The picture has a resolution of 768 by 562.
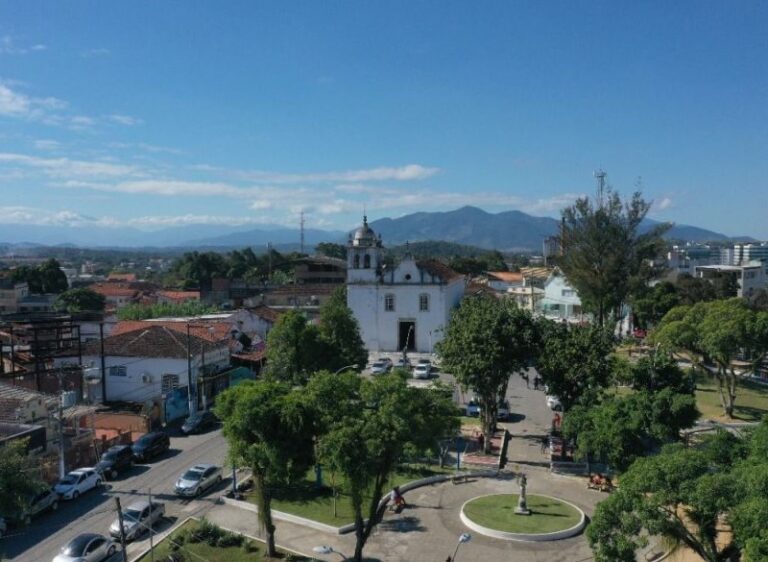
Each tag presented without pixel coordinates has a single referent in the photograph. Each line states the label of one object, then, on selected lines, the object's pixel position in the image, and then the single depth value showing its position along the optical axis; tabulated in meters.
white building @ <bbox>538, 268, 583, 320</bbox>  70.06
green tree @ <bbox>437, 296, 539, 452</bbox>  27.45
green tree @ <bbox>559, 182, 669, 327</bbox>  47.88
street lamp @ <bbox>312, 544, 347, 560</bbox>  18.50
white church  53.25
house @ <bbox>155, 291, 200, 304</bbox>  83.69
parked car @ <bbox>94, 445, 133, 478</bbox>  24.91
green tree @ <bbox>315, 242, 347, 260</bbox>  147.25
